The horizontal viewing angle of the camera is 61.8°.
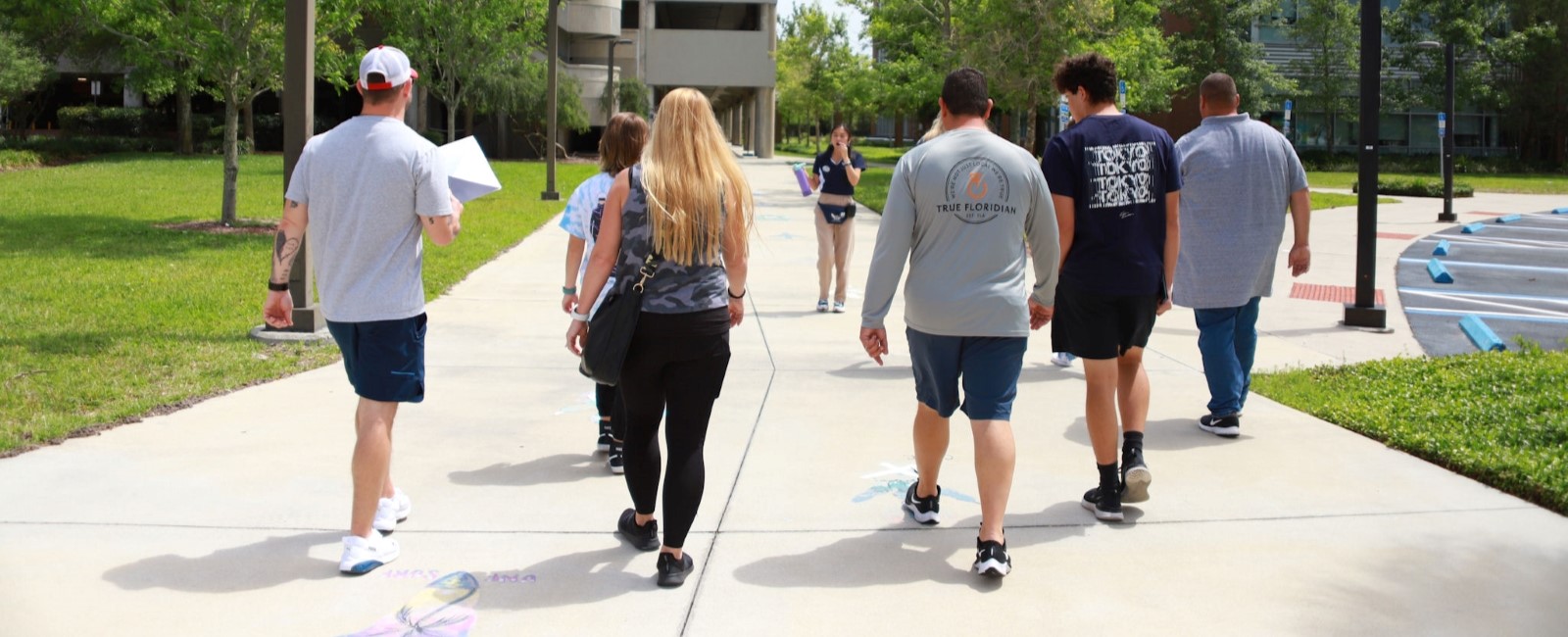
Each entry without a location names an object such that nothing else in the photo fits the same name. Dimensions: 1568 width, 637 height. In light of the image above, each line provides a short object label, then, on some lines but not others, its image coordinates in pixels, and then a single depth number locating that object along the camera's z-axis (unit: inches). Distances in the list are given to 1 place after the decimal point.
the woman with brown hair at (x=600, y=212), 209.5
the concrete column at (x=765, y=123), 2347.4
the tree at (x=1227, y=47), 1927.9
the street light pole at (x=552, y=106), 993.5
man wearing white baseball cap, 176.7
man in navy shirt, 198.5
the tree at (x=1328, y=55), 1940.2
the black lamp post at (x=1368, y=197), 405.7
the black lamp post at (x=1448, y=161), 931.3
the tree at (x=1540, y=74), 1827.0
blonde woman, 169.8
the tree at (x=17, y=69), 1286.9
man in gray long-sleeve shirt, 176.2
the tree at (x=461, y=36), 1542.8
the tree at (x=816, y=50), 2271.2
